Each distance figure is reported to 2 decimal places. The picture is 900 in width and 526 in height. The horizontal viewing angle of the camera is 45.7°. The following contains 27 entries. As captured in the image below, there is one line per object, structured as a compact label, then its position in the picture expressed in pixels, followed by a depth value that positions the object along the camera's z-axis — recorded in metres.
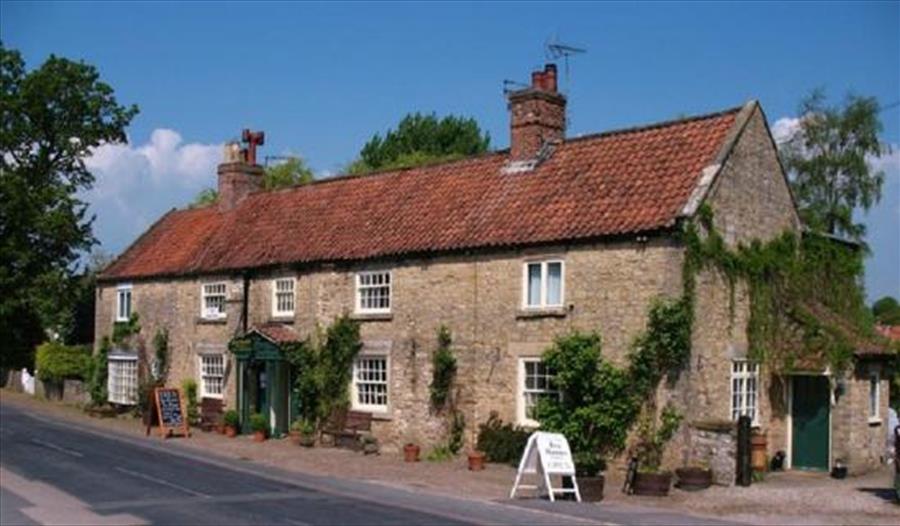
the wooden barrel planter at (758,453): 22.73
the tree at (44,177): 51.50
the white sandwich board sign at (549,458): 19.59
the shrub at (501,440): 24.22
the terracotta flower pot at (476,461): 23.95
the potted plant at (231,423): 32.50
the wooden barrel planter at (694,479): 20.89
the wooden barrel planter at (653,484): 20.27
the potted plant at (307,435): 29.45
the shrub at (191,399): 34.72
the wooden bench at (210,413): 33.72
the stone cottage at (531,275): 22.91
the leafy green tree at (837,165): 48.68
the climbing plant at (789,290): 22.92
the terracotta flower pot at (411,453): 26.03
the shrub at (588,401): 22.33
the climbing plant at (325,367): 29.02
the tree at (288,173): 65.69
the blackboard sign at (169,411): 31.81
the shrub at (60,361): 46.28
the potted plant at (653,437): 21.73
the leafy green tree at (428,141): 63.53
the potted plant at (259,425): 31.08
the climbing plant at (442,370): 26.11
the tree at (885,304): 77.25
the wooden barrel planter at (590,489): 19.78
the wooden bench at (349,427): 28.33
